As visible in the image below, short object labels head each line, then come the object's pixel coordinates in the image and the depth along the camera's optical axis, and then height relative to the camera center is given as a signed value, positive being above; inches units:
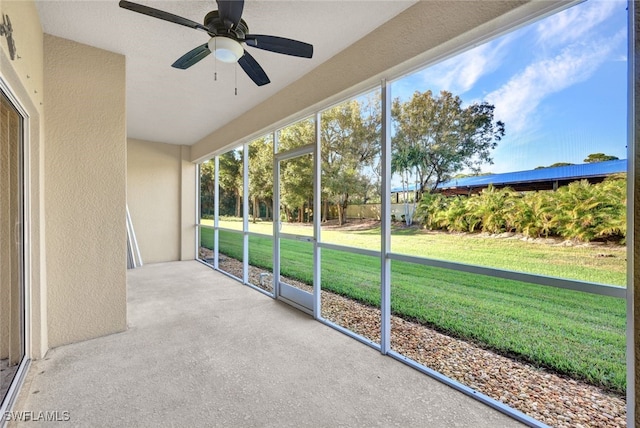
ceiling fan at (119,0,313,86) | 68.4 +46.5
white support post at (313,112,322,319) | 136.3 -5.6
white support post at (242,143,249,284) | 194.2 -3.4
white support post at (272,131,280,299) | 163.9 -8.0
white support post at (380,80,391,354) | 104.2 -4.6
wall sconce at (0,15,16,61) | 64.7 +40.6
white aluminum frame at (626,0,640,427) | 52.1 -1.3
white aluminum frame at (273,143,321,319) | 137.6 -17.1
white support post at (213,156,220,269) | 238.8 +0.7
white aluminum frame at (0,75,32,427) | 89.6 -8.9
